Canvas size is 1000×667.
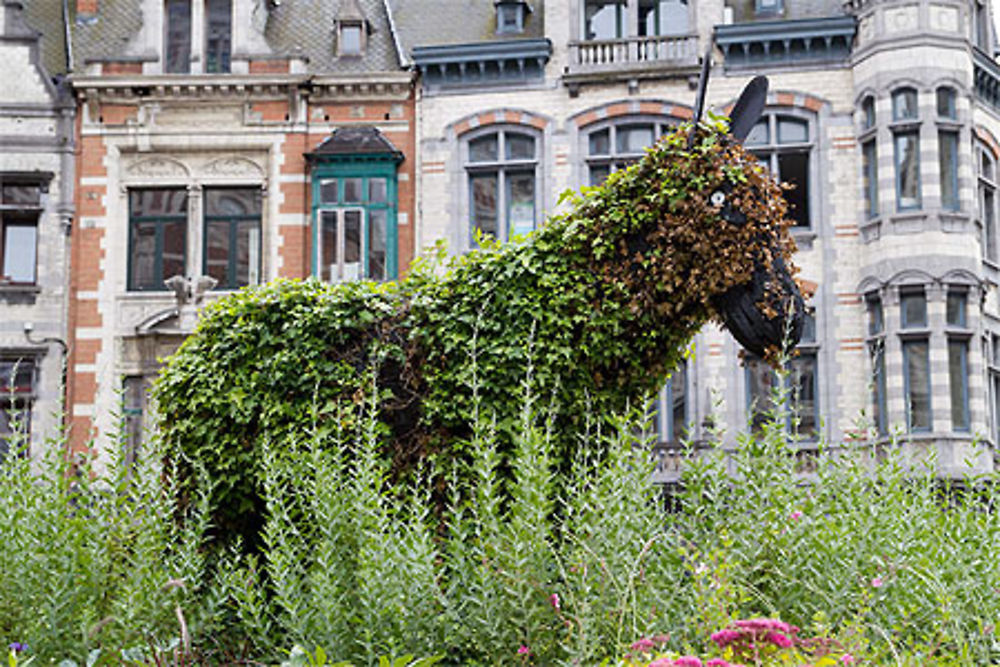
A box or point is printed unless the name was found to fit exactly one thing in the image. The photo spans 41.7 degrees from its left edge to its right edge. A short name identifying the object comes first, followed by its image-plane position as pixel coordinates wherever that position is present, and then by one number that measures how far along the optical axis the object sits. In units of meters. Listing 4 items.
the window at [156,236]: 22.30
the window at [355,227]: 22.03
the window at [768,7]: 22.31
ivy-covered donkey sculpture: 7.80
